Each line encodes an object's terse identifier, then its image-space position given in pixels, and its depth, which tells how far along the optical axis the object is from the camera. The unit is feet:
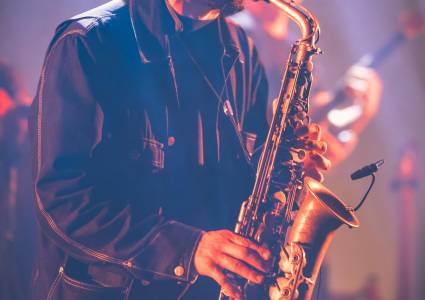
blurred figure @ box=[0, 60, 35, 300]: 11.20
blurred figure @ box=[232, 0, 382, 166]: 15.37
